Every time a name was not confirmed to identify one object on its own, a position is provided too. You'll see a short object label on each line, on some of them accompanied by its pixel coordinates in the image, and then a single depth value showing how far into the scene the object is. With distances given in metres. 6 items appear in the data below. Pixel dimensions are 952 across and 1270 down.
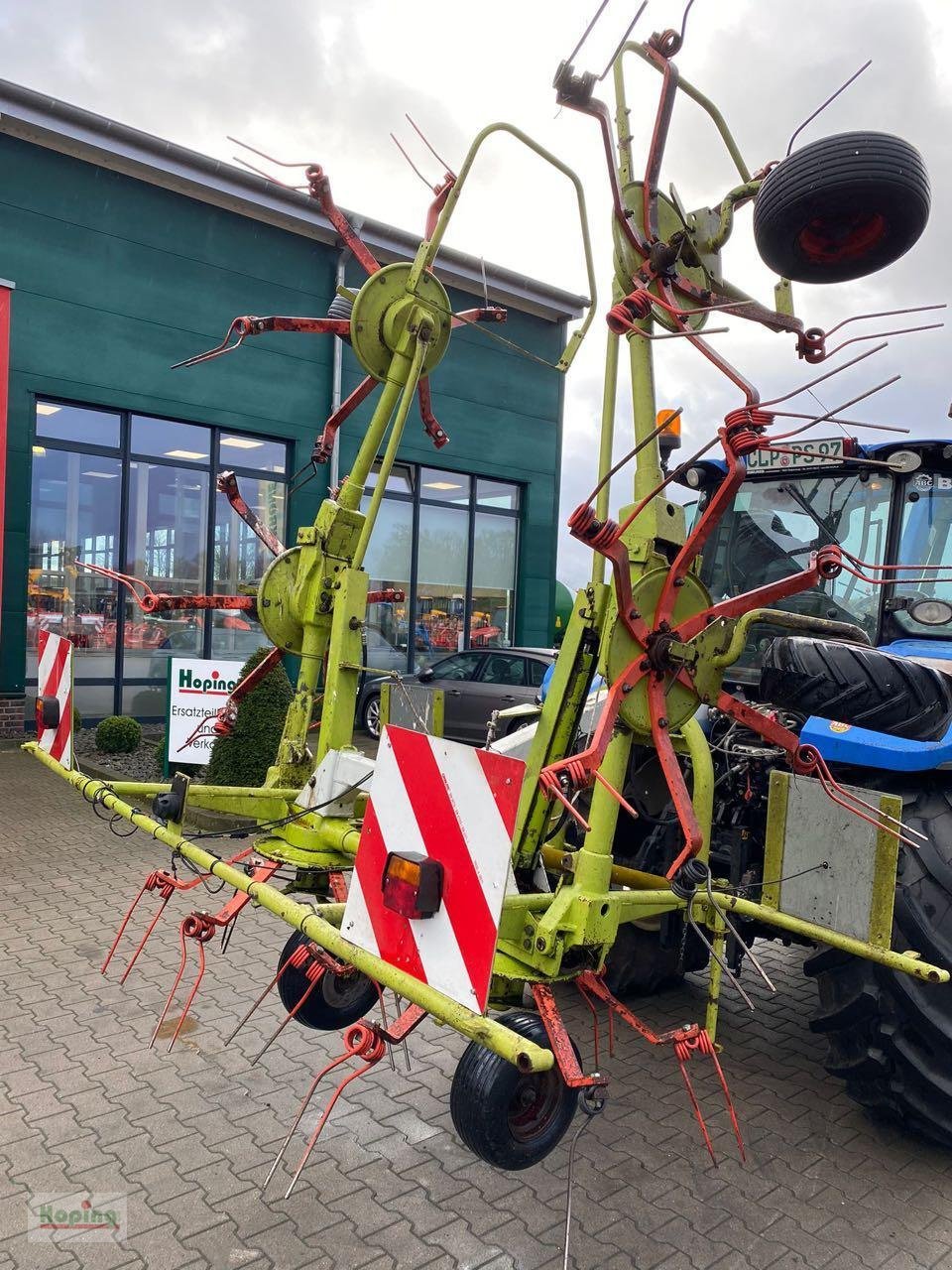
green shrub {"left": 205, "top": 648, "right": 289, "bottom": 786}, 6.81
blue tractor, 2.84
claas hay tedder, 2.29
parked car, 10.68
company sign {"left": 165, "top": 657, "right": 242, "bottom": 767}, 7.58
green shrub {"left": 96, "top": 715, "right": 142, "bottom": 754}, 9.62
